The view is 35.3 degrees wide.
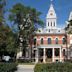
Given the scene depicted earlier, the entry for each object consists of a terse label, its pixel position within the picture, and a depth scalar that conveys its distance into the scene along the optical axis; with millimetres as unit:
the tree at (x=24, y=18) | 24198
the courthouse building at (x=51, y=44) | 28403
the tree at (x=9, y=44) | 21949
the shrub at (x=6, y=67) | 10057
